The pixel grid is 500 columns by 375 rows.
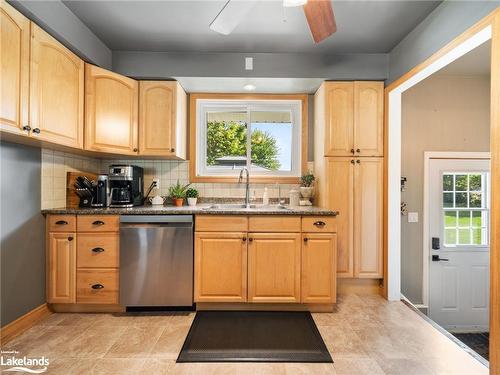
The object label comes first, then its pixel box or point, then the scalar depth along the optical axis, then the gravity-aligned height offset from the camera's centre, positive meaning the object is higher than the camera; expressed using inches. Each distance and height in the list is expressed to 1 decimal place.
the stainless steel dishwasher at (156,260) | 95.0 -24.7
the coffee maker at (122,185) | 108.1 +1.4
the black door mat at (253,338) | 73.1 -44.1
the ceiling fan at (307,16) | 59.4 +39.9
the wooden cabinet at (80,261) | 94.1 -25.2
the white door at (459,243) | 123.9 -23.9
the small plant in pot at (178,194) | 118.5 -2.2
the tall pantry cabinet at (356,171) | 111.5 +7.9
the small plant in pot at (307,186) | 120.4 +1.8
